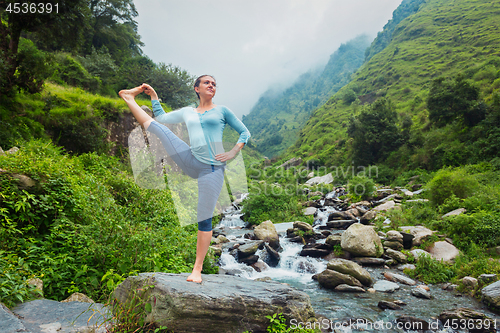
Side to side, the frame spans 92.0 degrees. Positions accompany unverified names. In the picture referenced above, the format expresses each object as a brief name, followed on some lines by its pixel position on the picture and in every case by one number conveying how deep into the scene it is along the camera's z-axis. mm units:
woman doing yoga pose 2375
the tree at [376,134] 30297
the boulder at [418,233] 11070
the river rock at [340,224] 16094
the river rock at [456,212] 11539
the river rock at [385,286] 8180
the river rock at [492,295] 6492
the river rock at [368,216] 15886
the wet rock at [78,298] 3166
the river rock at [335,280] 8430
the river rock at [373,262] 10273
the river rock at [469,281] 7654
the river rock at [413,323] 6078
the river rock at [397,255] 10320
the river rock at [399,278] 8676
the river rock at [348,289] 8102
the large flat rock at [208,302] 2656
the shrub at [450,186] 12992
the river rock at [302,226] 14738
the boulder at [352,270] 8594
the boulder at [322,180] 34519
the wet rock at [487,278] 7377
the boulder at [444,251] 9601
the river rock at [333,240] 12084
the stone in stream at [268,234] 13031
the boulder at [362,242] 10805
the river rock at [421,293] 7666
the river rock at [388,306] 6967
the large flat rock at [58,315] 2246
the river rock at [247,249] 11164
